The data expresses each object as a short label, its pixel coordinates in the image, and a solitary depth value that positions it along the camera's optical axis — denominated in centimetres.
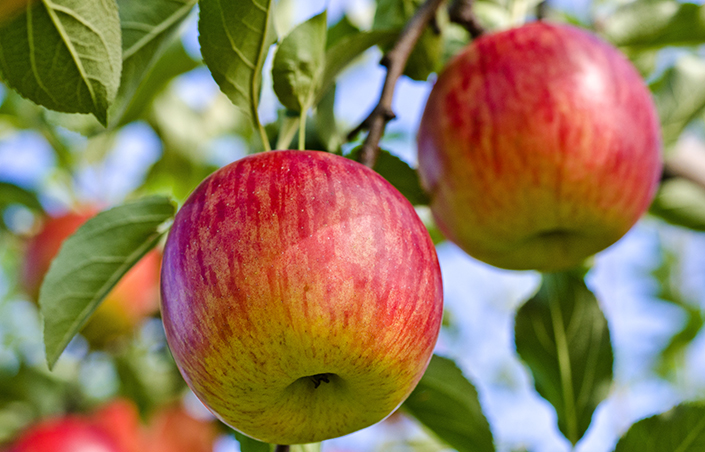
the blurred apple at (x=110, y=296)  96
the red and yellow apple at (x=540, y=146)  76
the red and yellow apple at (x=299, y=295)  70
